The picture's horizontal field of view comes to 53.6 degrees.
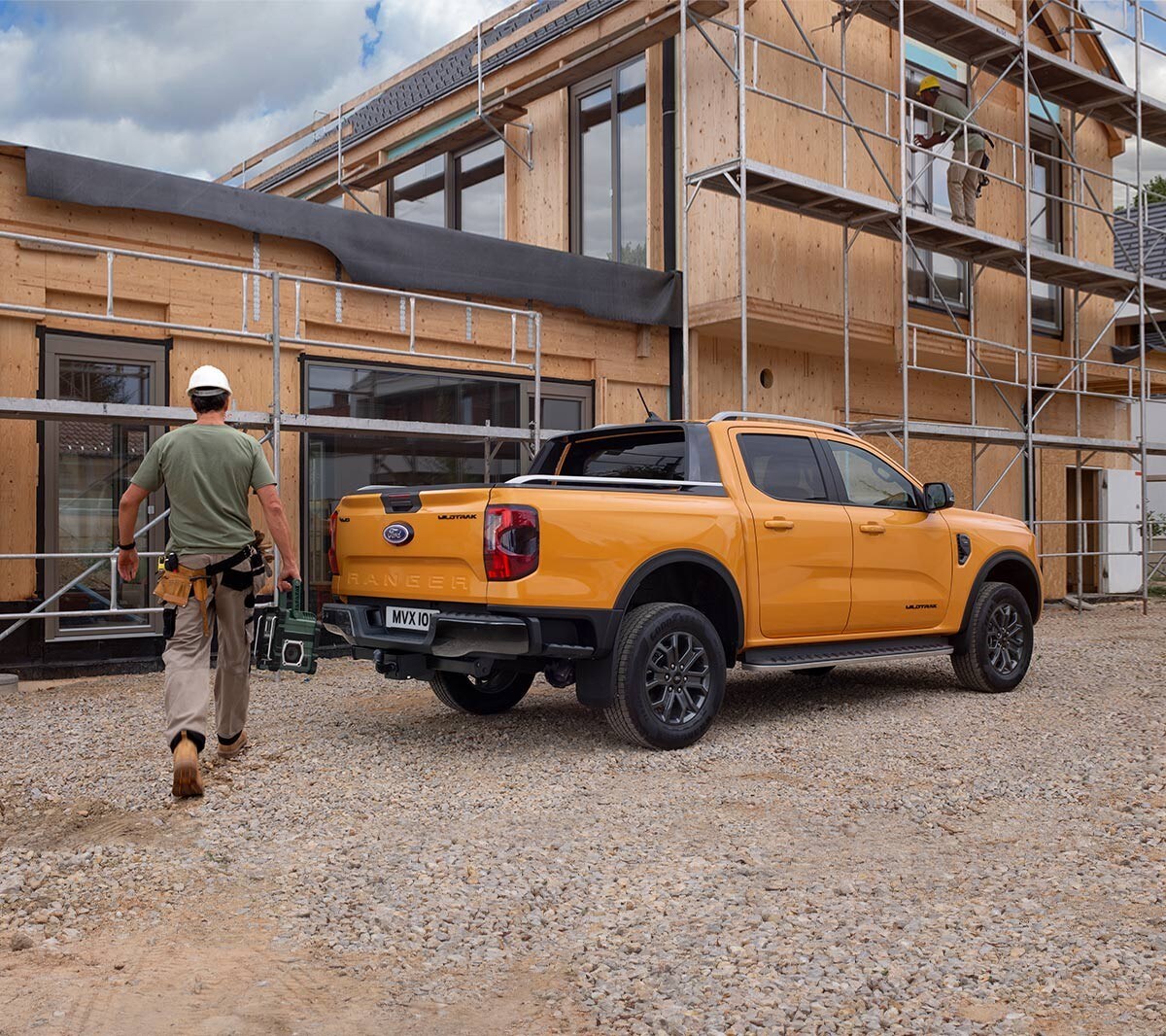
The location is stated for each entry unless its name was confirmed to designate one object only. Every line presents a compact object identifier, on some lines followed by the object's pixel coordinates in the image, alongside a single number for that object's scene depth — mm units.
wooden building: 9320
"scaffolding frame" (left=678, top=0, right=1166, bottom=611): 11648
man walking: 5559
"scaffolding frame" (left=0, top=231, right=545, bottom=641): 7961
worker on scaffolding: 14008
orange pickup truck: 5797
